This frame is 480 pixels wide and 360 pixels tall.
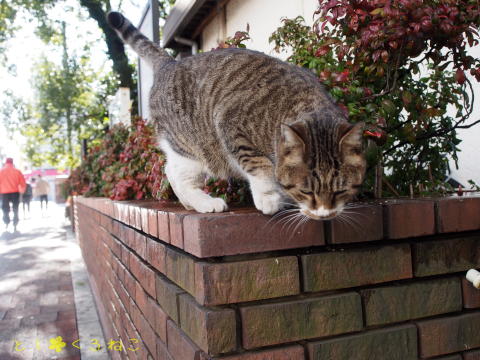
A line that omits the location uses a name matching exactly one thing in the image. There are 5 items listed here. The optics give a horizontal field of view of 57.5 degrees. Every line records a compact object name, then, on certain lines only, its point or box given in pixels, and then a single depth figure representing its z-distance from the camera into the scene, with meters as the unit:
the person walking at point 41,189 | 18.86
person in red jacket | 11.82
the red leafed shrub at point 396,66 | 1.82
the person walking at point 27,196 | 17.45
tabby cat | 1.50
